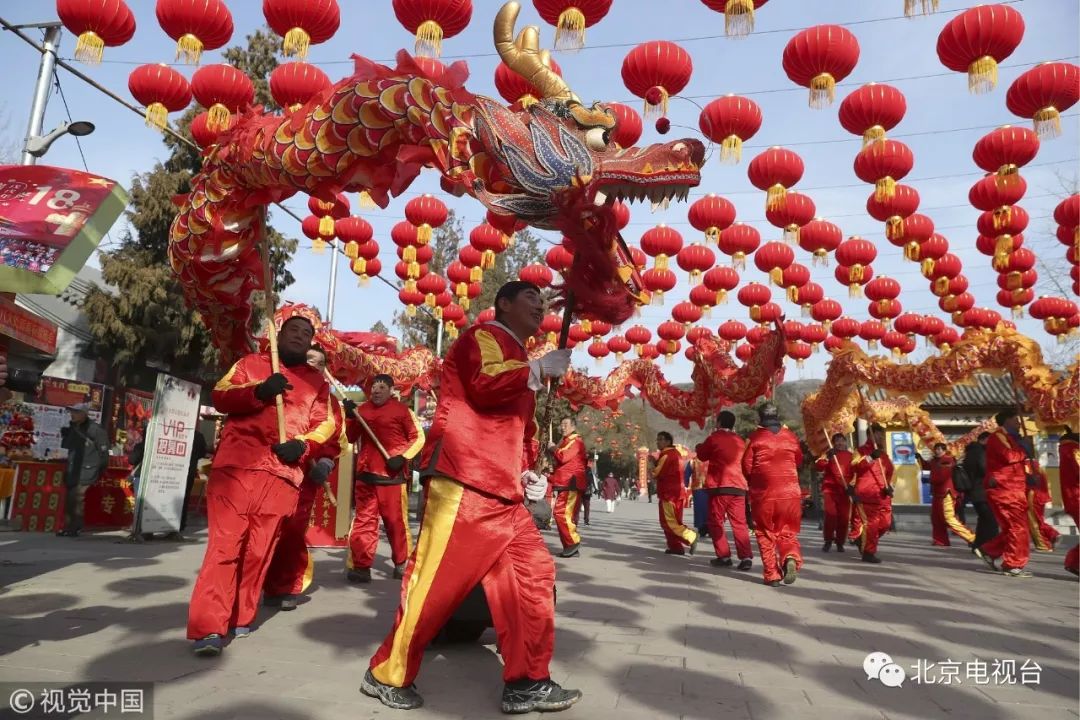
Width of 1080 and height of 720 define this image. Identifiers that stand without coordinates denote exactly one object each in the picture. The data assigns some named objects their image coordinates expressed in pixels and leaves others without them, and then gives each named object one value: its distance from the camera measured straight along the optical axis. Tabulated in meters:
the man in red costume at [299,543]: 4.40
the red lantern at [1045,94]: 5.97
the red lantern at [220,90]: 6.14
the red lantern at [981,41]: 5.45
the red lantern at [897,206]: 7.71
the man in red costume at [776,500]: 6.18
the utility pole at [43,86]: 7.60
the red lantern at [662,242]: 9.01
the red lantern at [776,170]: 7.11
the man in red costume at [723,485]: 7.46
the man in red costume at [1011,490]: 7.32
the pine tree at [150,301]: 12.95
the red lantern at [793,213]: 7.72
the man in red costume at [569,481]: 7.97
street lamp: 7.59
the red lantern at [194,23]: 5.55
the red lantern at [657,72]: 6.05
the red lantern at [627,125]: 6.81
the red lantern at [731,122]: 6.41
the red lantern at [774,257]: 9.18
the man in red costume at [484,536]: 2.65
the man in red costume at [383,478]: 5.60
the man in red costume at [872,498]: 8.40
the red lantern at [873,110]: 6.26
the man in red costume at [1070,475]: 7.56
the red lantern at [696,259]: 9.27
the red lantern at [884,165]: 6.76
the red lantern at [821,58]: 5.77
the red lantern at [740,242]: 8.87
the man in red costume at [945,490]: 10.33
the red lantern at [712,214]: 8.09
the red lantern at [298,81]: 6.36
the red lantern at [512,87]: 6.30
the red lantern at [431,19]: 5.55
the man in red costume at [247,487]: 3.40
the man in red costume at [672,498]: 8.48
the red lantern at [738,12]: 5.16
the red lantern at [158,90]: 6.20
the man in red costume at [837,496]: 9.73
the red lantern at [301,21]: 5.61
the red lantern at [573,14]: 5.40
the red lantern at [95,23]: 5.60
